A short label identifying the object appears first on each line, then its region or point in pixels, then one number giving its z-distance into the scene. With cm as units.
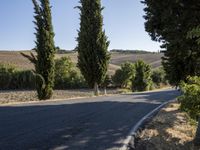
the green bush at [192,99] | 1270
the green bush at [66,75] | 6219
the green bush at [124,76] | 6608
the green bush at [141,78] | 5553
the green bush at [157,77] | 7300
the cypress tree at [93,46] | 3306
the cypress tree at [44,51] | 2839
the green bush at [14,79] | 6688
